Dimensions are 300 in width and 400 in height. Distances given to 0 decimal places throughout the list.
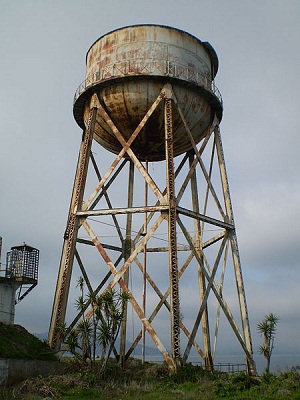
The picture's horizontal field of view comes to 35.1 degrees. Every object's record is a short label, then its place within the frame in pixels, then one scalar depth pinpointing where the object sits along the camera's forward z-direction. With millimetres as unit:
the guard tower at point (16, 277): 25688
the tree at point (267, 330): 26077
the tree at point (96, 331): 19641
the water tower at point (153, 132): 21516
